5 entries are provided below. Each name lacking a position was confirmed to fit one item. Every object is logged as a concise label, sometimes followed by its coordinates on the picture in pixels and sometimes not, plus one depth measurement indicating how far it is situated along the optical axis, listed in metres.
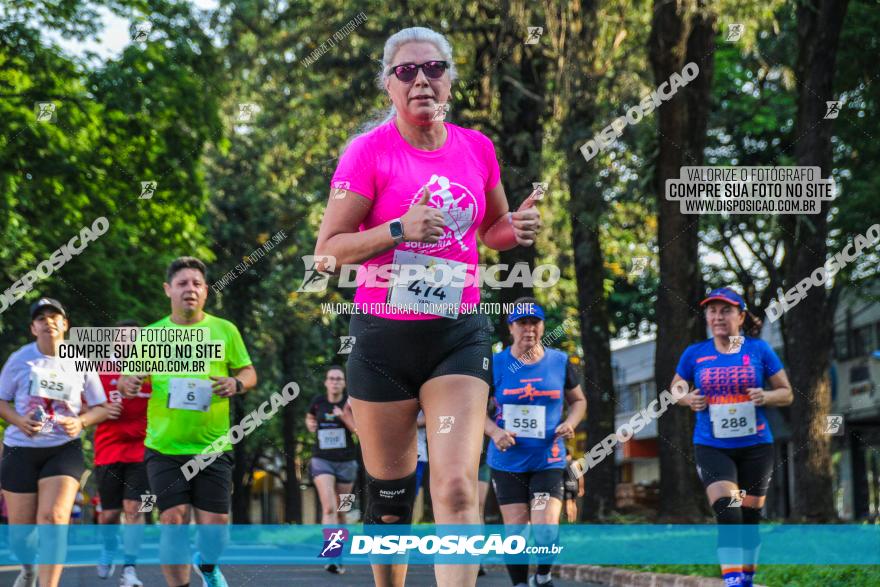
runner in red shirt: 11.98
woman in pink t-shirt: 5.30
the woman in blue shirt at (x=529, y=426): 10.71
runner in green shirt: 8.50
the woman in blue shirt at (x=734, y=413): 9.78
